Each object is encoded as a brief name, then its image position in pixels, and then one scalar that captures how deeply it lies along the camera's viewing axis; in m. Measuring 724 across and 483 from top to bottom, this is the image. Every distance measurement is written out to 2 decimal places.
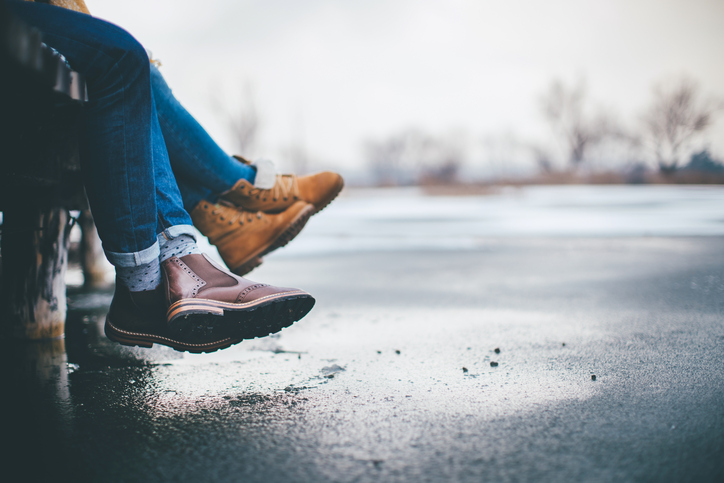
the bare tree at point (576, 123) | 35.03
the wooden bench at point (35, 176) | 1.07
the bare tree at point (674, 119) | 28.69
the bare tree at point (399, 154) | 59.90
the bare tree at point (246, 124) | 26.42
